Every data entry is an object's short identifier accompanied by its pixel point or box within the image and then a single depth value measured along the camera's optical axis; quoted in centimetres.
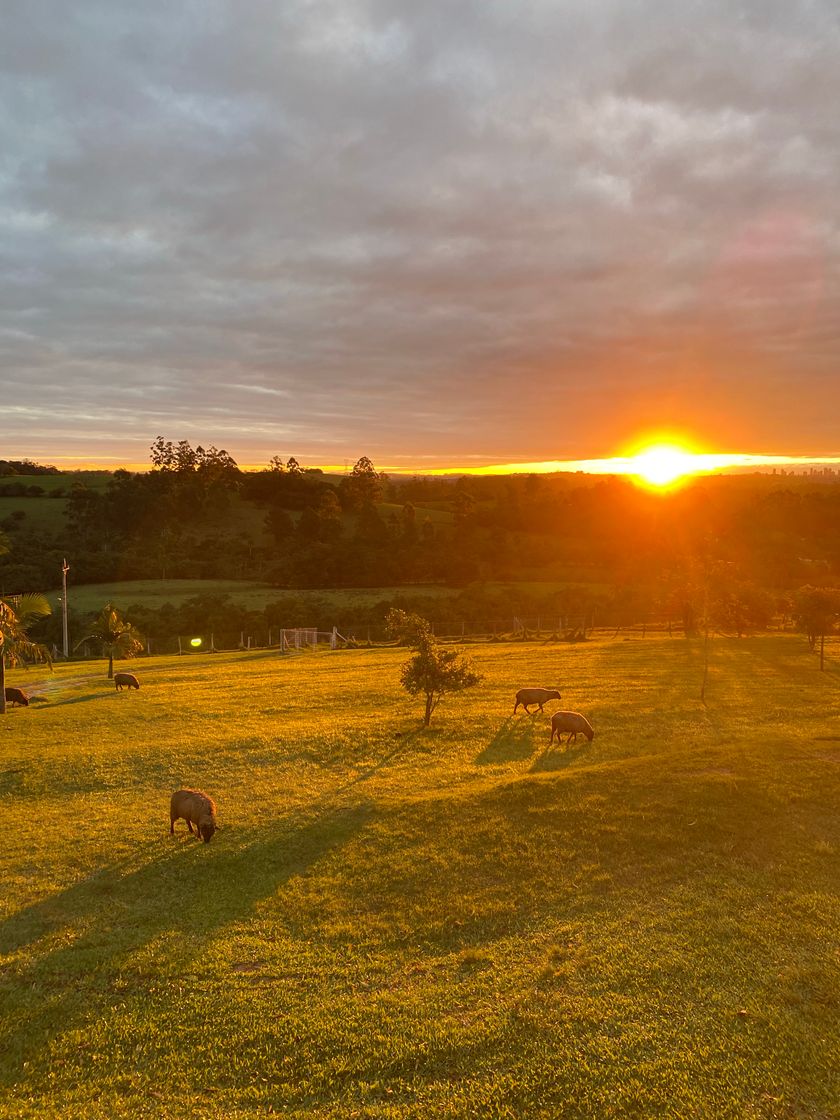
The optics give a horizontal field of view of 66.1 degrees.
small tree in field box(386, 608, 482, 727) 2764
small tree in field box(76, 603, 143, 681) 4038
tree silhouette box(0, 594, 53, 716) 2980
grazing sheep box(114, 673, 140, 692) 3797
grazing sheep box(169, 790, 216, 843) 1647
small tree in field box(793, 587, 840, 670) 4256
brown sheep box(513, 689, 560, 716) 2988
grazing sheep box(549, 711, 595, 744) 2473
